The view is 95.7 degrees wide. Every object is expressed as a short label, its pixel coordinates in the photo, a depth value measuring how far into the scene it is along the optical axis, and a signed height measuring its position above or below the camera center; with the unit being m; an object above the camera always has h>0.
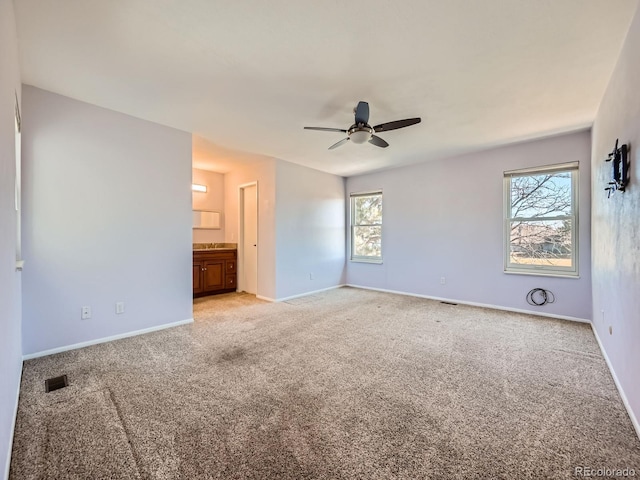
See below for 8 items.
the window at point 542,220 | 3.88 +0.21
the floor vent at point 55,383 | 2.14 -1.11
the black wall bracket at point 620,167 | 1.96 +0.48
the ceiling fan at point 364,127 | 2.69 +1.09
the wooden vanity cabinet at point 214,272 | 5.12 -0.65
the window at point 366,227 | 5.96 +0.19
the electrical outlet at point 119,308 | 3.14 -0.77
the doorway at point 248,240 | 5.49 -0.07
